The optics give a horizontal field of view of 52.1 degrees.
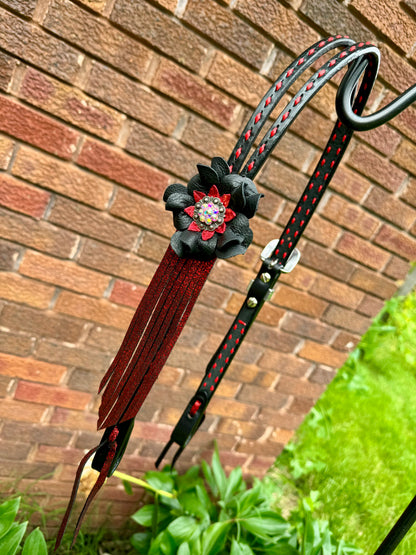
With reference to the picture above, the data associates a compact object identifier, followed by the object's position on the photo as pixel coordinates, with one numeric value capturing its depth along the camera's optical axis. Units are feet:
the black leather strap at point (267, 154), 2.19
